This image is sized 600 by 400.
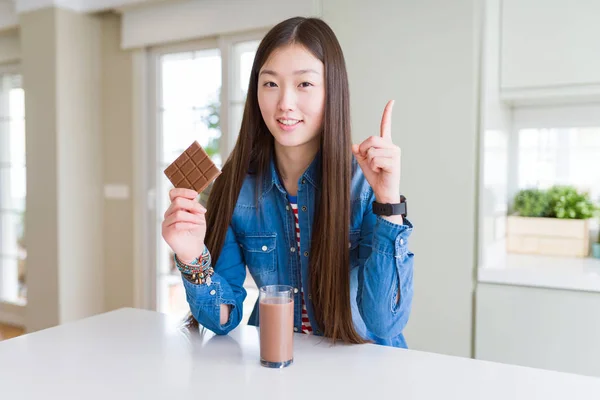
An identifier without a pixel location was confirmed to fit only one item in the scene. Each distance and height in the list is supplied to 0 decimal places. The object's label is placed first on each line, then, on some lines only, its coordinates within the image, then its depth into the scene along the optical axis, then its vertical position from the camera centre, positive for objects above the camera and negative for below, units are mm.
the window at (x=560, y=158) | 2482 +98
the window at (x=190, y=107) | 3164 +446
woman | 1123 -91
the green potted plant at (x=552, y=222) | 2352 -207
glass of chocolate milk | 957 -281
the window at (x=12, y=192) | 4398 -150
